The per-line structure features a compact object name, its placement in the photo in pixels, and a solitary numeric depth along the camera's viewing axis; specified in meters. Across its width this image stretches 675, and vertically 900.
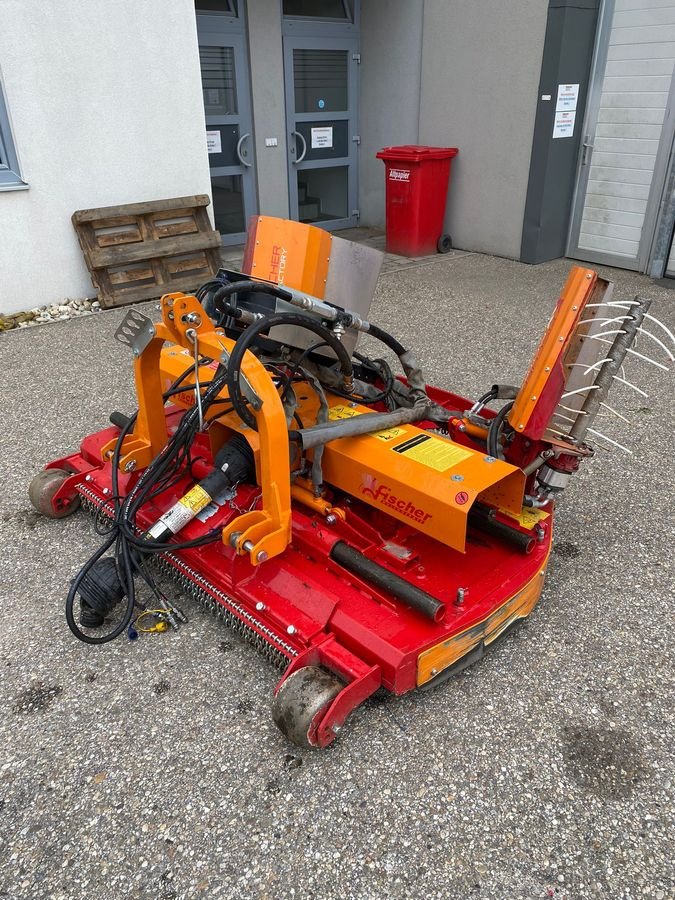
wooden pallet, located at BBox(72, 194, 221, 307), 6.29
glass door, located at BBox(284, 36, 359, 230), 8.38
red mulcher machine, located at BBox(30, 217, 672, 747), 2.40
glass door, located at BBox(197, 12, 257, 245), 7.59
